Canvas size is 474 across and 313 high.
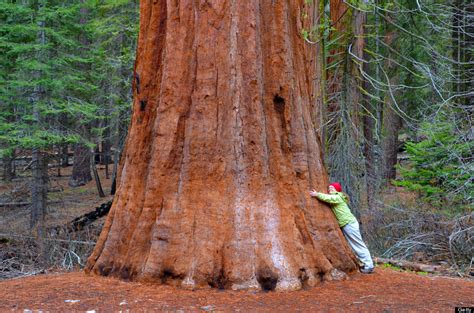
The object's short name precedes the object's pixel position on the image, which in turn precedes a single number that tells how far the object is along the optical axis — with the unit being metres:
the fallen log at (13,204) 20.49
